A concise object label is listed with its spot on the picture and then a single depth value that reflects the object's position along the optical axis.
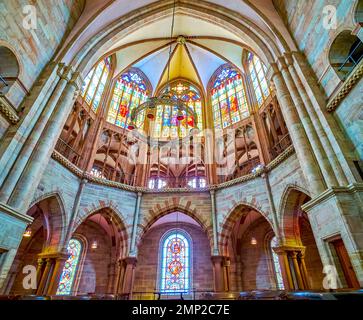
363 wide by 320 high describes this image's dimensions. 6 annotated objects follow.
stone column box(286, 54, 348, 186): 6.12
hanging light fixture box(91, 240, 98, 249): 14.23
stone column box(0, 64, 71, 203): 6.36
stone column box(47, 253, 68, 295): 9.44
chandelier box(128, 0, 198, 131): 10.09
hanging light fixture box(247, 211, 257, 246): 13.86
